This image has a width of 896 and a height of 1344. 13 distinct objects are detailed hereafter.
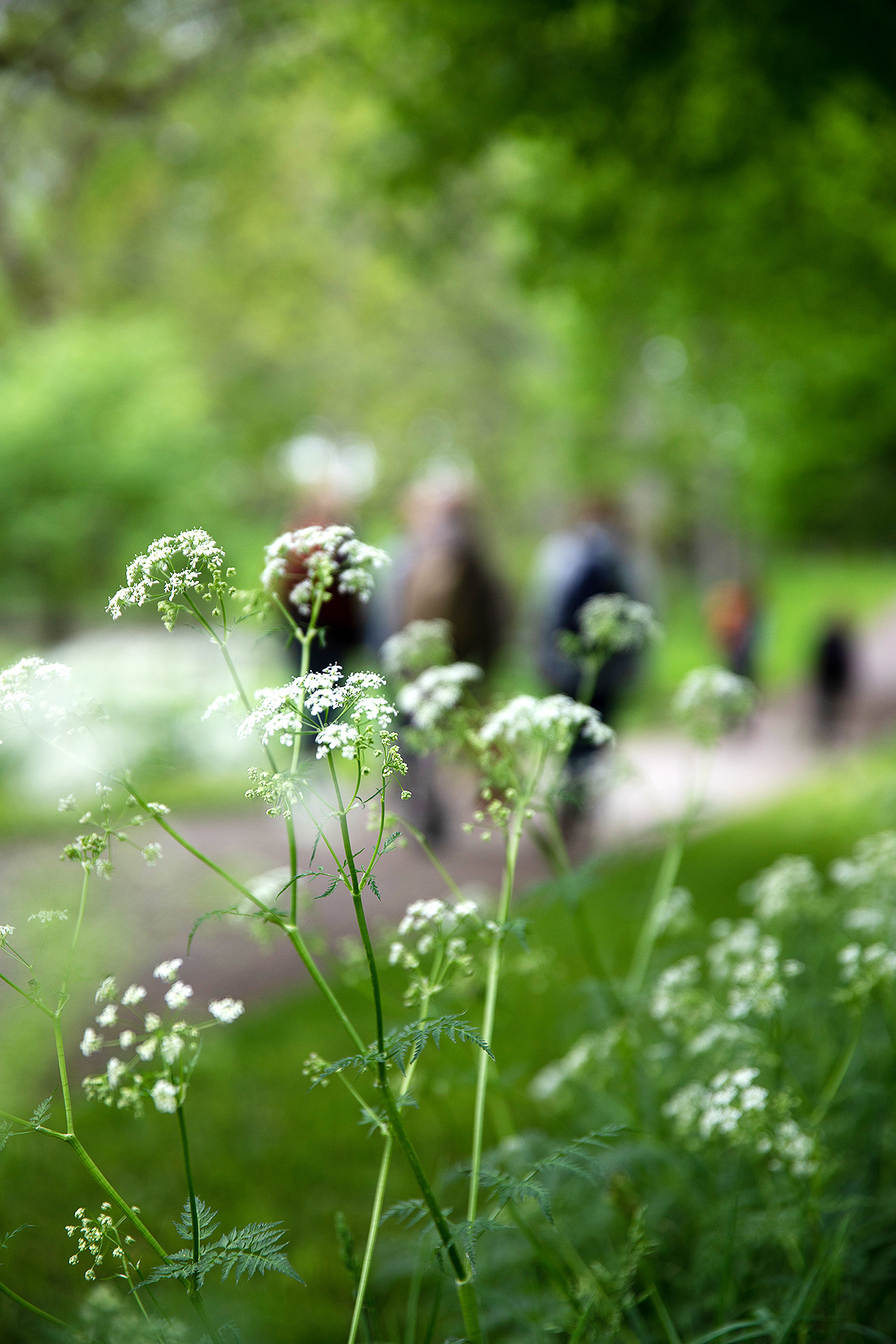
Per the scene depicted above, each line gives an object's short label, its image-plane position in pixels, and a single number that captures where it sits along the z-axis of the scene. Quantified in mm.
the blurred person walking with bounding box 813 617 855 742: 13023
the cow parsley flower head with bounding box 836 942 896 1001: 1924
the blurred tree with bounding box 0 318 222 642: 11727
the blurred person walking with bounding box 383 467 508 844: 6453
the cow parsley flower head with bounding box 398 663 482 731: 2010
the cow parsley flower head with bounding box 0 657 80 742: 1217
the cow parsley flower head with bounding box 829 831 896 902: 2469
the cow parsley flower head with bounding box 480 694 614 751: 1769
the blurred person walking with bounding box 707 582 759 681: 13852
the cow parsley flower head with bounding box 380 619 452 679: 2432
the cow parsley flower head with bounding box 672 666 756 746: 2594
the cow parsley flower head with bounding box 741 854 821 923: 2568
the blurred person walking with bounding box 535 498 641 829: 6531
